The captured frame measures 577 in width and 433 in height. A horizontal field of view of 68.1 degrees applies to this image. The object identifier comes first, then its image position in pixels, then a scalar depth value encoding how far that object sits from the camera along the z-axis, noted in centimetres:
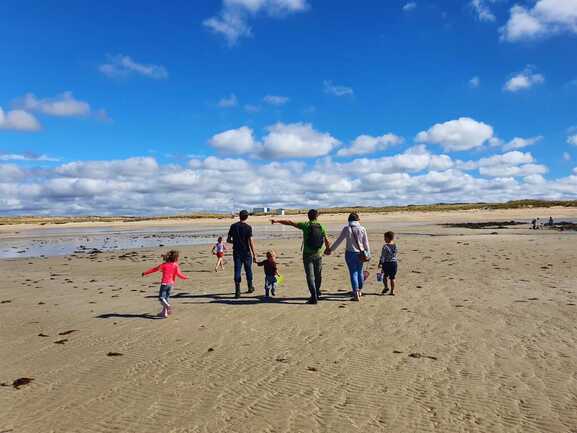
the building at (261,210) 15732
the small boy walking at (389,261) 1242
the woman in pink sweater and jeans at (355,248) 1155
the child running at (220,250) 1833
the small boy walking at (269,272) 1242
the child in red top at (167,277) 1049
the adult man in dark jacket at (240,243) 1258
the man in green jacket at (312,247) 1132
